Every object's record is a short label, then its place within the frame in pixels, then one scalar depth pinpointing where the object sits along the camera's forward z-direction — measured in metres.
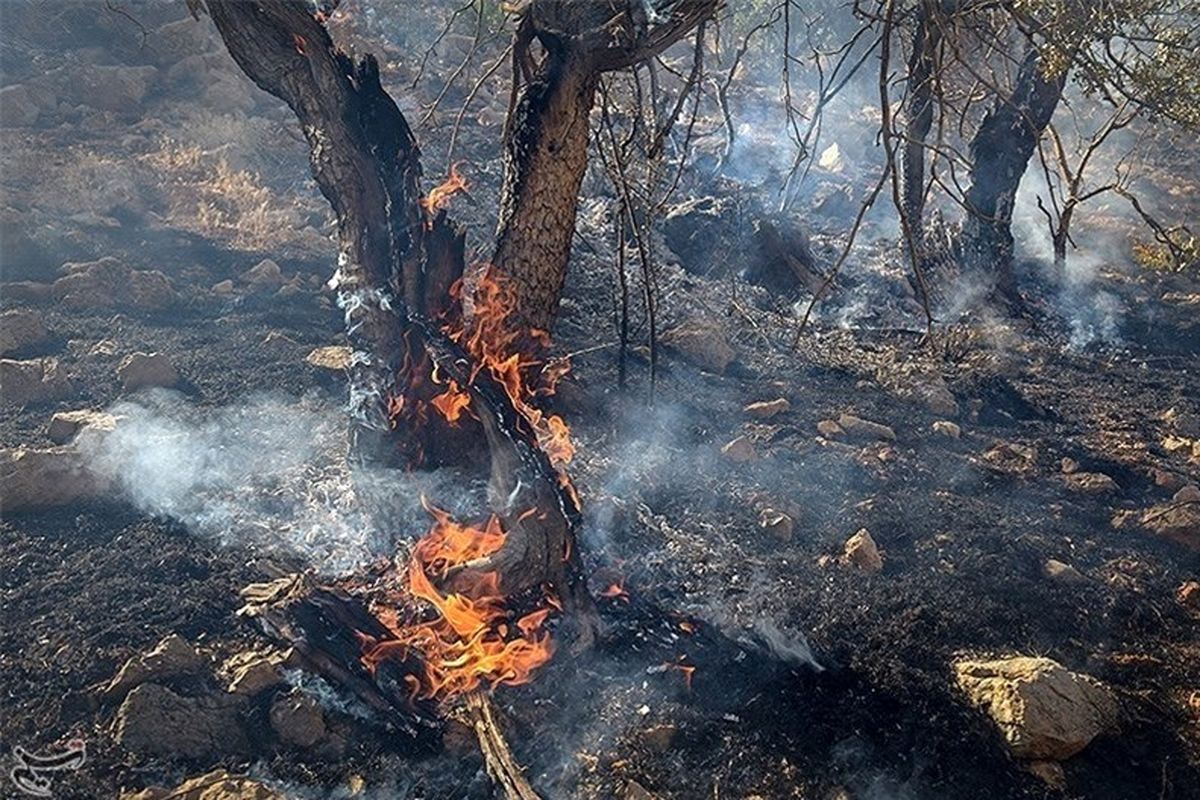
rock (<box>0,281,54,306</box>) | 6.11
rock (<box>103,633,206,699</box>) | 2.96
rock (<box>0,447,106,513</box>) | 3.84
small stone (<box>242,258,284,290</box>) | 6.93
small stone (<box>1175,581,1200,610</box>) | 3.60
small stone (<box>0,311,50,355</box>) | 5.42
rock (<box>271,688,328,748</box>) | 2.88
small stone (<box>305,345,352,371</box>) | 5.61
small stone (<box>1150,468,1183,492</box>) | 4.58
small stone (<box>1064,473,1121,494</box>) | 4.55
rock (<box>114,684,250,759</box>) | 2.79
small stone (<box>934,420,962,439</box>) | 5.16
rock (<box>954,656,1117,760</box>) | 2.75
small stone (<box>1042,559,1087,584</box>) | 3.69
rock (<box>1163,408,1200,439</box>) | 5.35
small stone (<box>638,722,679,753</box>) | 2.91
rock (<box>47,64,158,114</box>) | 9.67
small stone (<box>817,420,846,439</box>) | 5.07
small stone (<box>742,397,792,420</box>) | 5.28
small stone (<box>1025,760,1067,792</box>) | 2.70
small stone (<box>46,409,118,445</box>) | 4.48
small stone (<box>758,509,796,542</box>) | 4.06
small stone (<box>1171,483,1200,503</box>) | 4.35
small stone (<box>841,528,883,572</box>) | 3.80
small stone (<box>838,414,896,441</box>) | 5.08
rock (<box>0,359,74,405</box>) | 4.86
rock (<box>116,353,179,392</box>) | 5.09
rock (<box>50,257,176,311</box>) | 6.17
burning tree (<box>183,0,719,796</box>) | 3.23
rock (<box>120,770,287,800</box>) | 2.54
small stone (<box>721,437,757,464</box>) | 4.74
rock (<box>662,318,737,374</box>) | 5.91
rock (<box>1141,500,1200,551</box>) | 3.98
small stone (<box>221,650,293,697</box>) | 3.01
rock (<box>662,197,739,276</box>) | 7.86
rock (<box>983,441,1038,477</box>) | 4.81
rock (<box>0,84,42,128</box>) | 9.02
